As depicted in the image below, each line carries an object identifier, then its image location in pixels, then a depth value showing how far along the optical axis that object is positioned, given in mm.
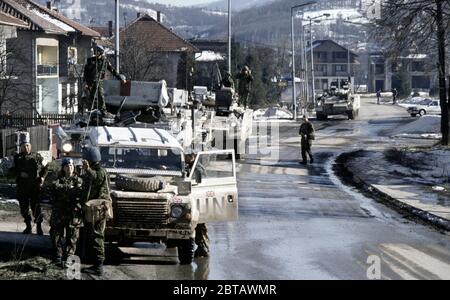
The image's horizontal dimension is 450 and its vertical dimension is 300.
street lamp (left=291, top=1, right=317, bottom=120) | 62759
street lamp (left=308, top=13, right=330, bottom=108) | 69600
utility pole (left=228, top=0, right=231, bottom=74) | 51906
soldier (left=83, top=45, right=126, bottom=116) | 20938
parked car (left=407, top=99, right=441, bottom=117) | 64356
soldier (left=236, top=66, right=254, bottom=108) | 38625
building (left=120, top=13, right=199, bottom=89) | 49875
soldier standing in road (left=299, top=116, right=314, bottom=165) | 31672
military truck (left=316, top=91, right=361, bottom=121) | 59750
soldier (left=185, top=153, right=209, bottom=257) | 14453
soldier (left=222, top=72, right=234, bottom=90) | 35219
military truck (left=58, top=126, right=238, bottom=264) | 13312
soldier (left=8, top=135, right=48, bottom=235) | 15414
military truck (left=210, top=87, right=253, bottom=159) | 30609
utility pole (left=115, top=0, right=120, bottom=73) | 30106
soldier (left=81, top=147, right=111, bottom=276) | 12656
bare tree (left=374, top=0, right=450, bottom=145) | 34500
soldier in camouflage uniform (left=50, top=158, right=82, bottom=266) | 13031
